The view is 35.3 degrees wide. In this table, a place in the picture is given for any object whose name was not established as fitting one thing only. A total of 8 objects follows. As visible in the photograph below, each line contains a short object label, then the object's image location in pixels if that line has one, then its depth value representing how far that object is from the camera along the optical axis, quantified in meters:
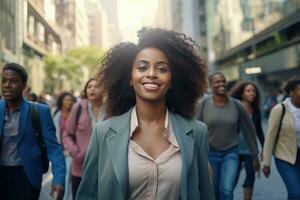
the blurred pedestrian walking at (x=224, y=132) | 5.43
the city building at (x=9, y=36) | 16.83
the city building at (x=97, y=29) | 177.50
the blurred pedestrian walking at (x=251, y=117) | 6.17
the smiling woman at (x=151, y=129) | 2.34
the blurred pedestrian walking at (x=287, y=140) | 4.92
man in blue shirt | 3.57
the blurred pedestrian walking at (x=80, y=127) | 5.02
